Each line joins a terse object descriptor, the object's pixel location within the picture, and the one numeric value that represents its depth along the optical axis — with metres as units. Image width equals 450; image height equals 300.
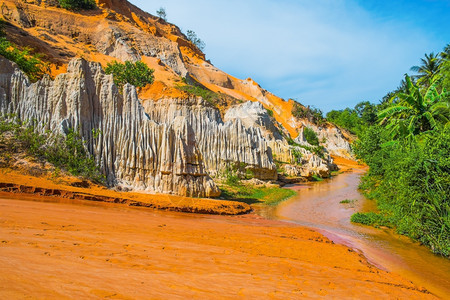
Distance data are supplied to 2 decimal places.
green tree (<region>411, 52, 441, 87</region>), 37.47
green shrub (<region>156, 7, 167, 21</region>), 84.01
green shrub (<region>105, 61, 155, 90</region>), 36.00
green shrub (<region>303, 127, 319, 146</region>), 55.79
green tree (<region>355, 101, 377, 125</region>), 67.93
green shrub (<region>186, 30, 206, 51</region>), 89.56
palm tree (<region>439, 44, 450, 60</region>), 33.11
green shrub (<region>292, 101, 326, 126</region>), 68.38
